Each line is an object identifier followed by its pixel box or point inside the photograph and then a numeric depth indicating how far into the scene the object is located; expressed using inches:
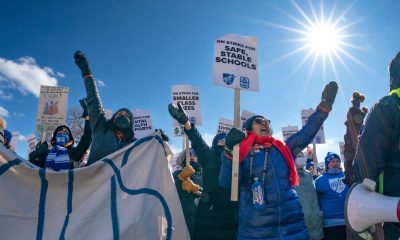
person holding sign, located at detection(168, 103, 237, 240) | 142.3
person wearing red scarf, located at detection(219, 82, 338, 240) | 116.9
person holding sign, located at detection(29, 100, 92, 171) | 168.7
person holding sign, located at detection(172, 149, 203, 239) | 162.6
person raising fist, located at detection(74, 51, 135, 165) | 154.3
